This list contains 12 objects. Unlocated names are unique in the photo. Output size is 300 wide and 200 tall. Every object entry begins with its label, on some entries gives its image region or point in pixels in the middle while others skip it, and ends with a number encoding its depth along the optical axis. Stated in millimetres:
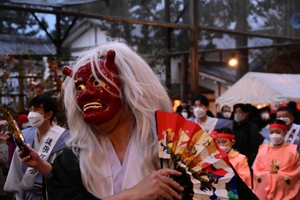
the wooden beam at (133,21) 10055
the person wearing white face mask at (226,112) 12944
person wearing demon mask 2416
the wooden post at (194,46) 11070
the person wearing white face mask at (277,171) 6848
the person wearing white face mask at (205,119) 8633
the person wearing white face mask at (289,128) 7793
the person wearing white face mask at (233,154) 6637
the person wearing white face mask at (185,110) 10766
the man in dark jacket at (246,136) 8195
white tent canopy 15172
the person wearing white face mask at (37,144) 4892
